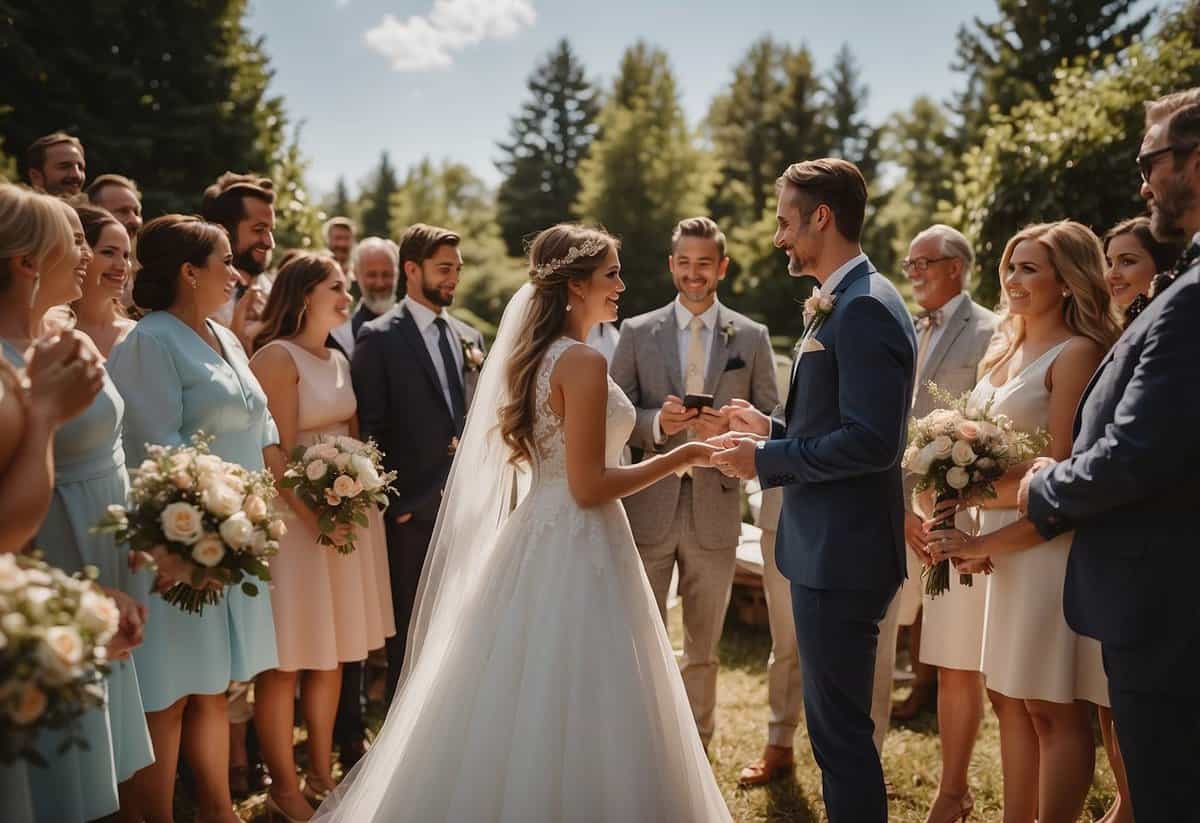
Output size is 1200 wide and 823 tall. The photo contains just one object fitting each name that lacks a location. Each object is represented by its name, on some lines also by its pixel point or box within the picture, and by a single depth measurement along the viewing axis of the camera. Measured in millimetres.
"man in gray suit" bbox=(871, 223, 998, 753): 4910
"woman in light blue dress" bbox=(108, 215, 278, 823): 3734
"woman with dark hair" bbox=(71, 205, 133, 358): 4090
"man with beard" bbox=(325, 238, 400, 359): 7547
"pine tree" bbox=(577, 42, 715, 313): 28453
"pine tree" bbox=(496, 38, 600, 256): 39562
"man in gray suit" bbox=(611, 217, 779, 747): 5191
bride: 3402
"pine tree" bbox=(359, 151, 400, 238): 53844
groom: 3256
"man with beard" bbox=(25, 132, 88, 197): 5822
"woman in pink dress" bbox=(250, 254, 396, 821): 4480
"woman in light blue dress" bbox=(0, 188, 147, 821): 2891
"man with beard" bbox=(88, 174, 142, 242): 5547
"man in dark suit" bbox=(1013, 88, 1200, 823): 2570
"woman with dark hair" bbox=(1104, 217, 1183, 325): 4344
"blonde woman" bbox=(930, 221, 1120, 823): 3674
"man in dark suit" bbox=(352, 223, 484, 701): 5414
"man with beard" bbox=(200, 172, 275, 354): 5523
